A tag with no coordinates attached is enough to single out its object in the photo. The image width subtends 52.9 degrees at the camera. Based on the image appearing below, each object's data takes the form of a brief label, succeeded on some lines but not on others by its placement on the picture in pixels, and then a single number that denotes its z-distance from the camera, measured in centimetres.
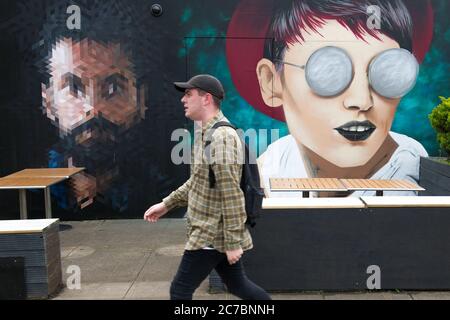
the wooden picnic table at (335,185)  584
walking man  274
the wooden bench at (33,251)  419
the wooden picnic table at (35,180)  597
